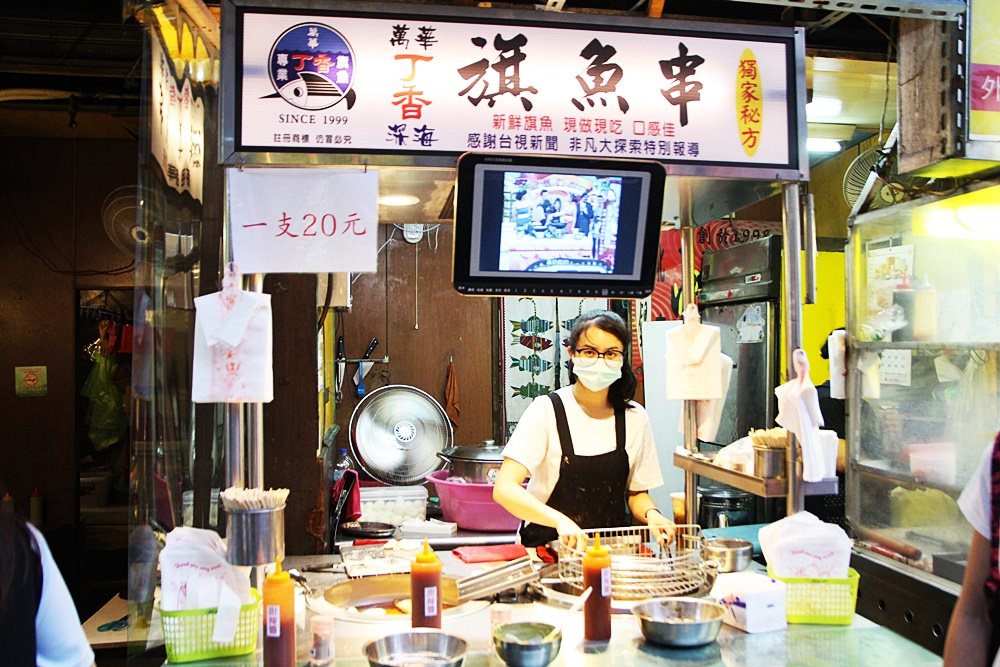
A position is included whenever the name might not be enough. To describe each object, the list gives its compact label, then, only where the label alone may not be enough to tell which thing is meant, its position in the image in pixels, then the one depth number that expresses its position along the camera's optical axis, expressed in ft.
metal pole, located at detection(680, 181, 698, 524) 9.69
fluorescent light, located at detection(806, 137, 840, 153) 18.24
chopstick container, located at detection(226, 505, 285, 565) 6.44
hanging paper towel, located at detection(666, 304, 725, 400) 9.24
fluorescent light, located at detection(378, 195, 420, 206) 9.27
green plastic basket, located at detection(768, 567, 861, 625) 7.32
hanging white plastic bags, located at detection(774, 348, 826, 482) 7.47
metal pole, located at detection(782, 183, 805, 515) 7.73
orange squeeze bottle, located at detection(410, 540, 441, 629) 6.49
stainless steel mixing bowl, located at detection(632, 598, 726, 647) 6.49
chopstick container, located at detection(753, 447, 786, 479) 7.78
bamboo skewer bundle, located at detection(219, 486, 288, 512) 6.45
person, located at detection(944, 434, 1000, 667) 5.45
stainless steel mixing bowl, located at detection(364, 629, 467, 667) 5.93
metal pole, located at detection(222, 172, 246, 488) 7.07
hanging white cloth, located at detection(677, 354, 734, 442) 9.39
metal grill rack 7.54
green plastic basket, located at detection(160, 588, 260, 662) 6.43
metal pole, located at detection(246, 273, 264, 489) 7.18
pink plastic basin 12.73
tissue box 6.98
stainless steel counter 6.39
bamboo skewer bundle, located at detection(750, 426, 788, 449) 7.84
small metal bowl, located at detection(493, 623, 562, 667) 6.00
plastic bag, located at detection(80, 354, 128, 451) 21.25
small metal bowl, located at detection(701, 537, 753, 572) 8.04
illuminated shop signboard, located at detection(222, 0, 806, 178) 7.09
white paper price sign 7.17
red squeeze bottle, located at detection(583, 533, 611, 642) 6.59
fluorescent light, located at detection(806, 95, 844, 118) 14.51
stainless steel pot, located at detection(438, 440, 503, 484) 12.73
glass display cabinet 11.39
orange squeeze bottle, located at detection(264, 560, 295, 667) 5.94
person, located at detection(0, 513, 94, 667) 5.28
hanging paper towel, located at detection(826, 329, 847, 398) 11.10
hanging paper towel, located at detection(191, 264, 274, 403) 6.79
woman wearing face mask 10.69
